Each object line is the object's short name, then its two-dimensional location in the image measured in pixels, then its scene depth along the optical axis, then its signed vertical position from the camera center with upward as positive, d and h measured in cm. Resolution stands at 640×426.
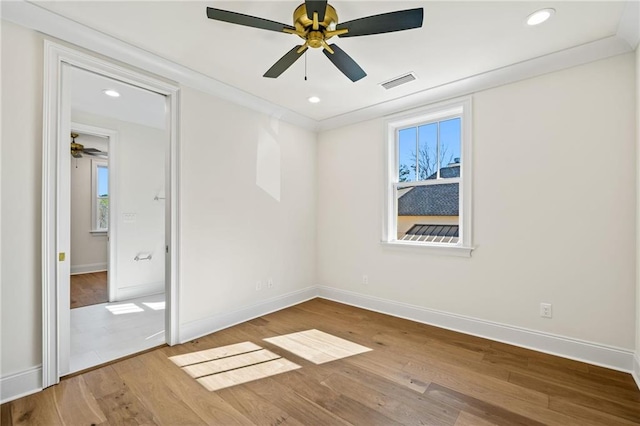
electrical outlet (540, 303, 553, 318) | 257 -90
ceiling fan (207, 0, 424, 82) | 163 +117
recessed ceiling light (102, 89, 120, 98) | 327 +142
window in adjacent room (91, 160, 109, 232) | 634 +36
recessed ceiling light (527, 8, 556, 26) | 195 +141
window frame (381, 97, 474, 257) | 304 +48
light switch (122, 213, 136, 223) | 425 -8
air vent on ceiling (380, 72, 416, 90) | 286 +140
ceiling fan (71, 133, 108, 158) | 517 +123
